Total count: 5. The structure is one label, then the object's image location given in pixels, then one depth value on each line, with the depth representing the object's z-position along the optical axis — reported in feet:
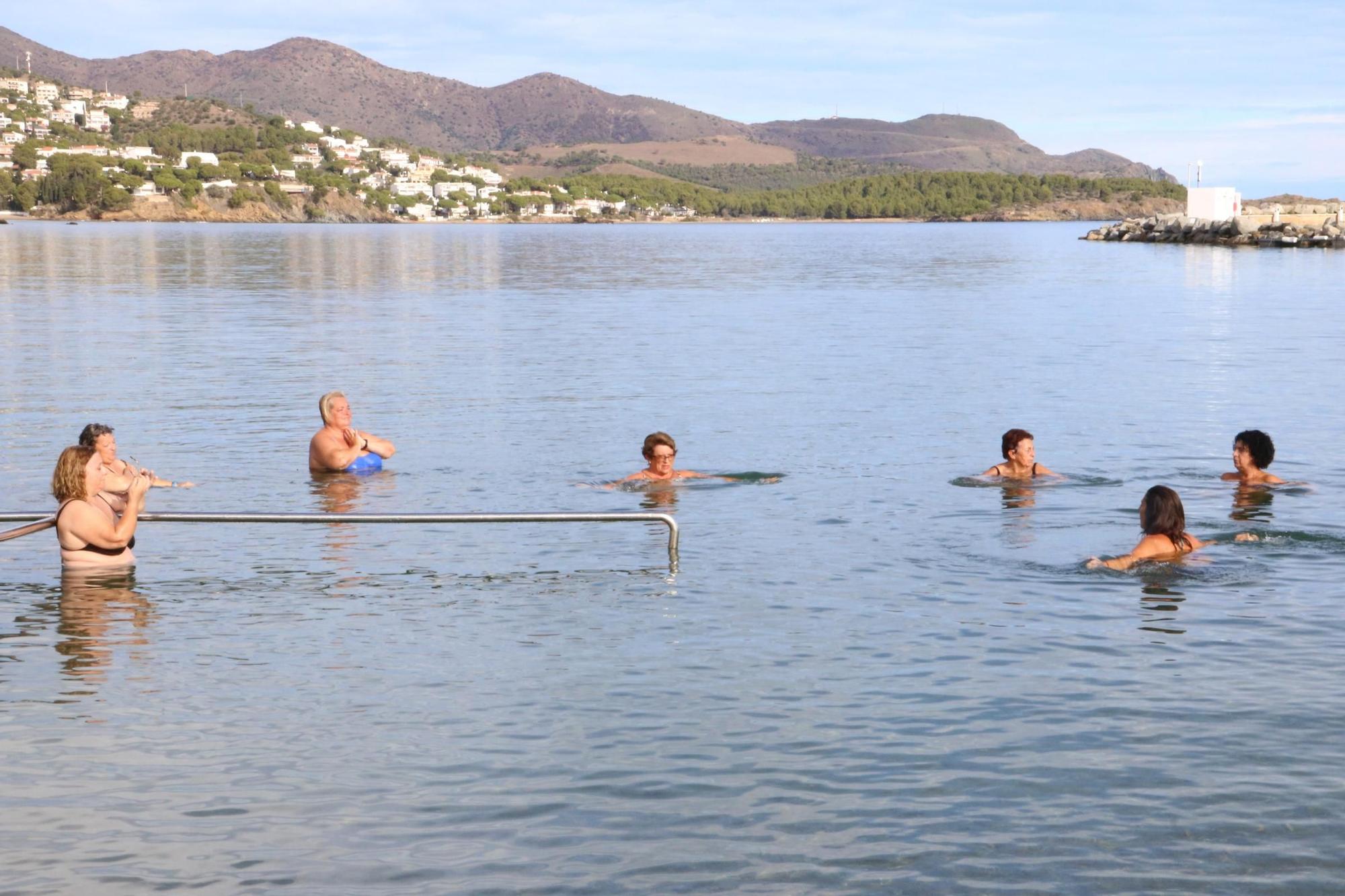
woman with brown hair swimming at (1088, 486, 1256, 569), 45.11
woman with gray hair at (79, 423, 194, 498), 47.78
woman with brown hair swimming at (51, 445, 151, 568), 43.27
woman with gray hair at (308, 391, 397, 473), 62.54
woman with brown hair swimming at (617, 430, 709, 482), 59.16
